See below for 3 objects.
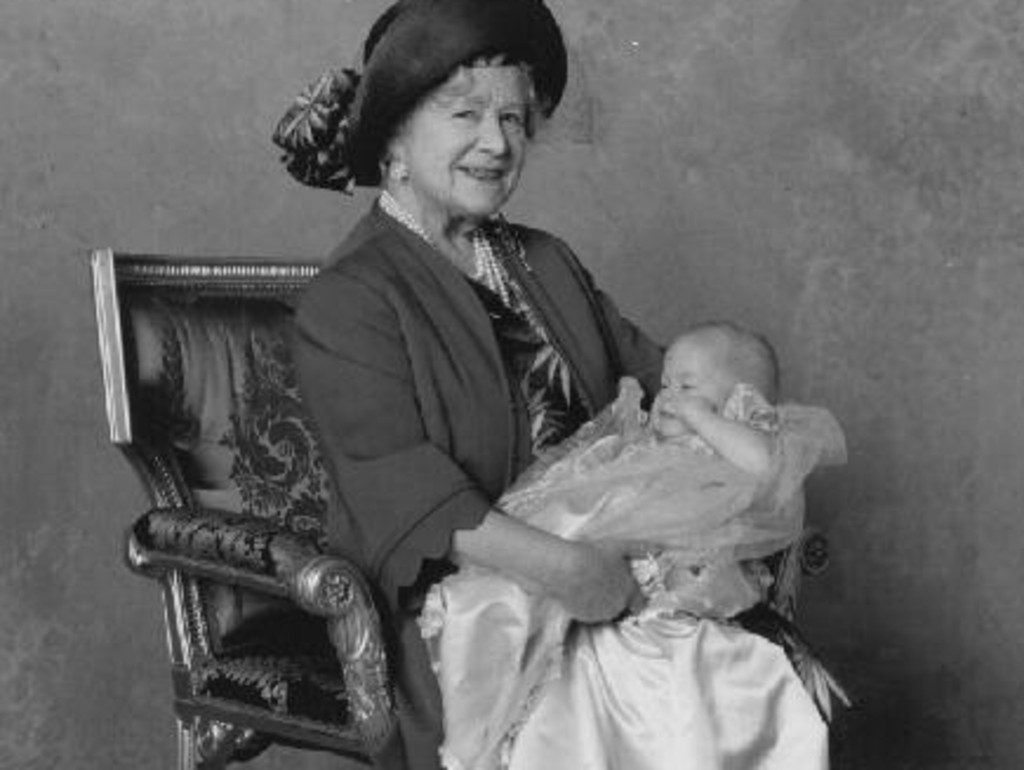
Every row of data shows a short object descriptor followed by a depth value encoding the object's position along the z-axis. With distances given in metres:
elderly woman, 2.80
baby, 2.74
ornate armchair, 3.02
